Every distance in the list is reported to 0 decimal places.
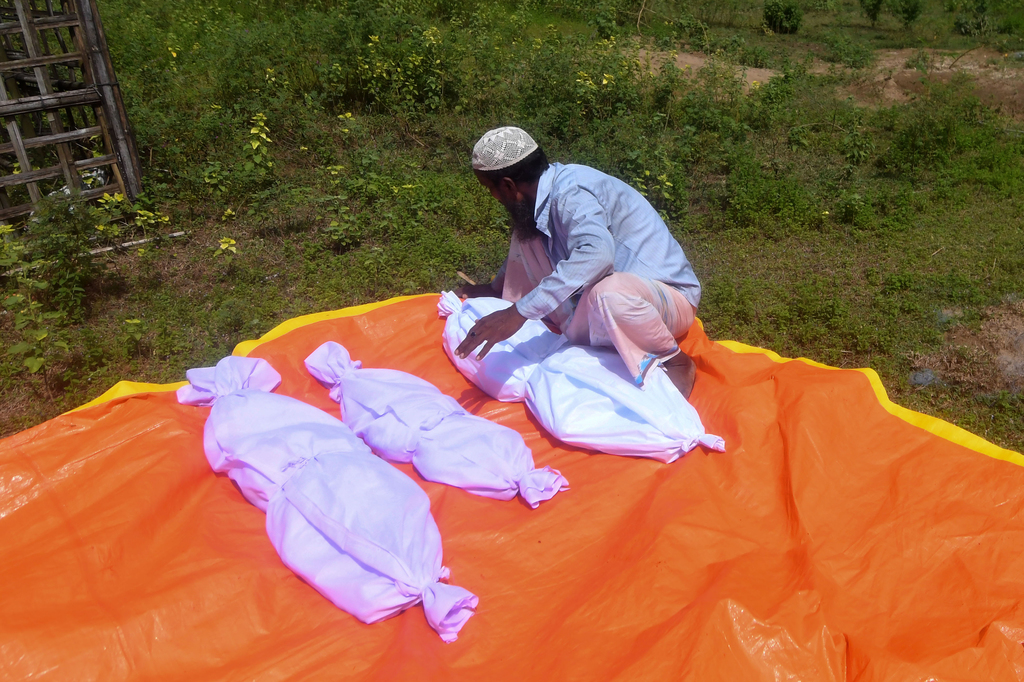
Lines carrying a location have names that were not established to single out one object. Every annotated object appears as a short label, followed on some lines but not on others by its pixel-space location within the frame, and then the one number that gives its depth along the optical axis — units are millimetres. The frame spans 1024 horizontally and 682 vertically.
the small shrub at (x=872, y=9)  10016
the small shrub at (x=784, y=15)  9508
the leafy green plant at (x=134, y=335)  3488
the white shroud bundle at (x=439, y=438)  2523
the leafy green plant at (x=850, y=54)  7891
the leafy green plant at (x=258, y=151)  4863
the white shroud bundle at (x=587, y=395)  2652
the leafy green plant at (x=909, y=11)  9820
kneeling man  2771
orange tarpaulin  1875
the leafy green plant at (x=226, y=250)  4133
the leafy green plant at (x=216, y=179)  4719
